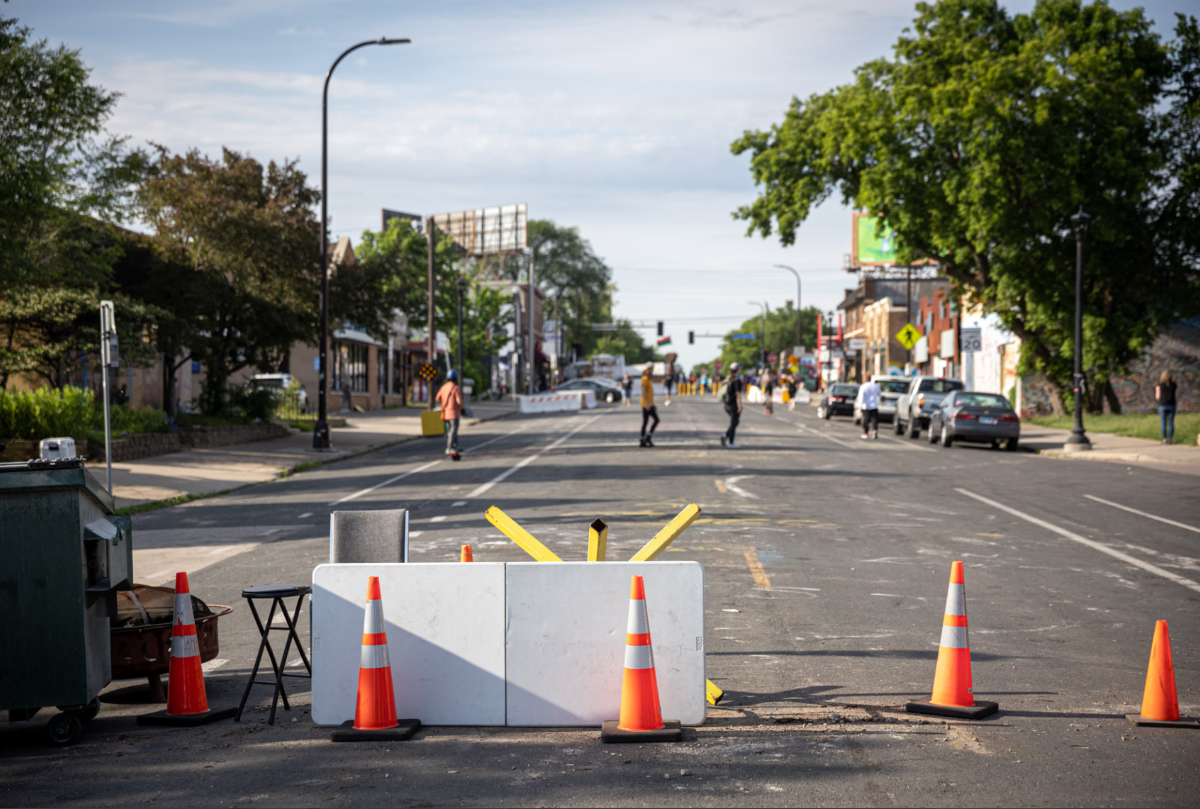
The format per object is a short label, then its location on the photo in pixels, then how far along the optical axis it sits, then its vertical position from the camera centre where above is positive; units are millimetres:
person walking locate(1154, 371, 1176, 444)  26500 -795
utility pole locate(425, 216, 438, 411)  40459 +1962
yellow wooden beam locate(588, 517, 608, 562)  6215 -973
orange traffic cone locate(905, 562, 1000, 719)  5875 -1558
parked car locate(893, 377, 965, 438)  31922 -877
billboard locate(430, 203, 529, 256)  103688 +13728
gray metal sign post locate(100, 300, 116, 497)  15210 +589
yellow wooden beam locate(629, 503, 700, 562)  6293 -923
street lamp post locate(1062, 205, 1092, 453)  26266 +442
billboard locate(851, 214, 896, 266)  80062 +9031
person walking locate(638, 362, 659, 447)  25659 -574
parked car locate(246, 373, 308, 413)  39938 -425
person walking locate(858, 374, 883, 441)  31141 -878
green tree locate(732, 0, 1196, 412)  33125 +6540
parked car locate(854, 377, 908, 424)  38719 -827
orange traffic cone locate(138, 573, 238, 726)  6055 -1663
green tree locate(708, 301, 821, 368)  161375 +5571
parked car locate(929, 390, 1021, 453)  27406 -1251
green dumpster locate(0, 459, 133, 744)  5672 -1134
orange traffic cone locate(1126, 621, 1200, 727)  5609 -1633
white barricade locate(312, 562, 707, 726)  5664 -1371
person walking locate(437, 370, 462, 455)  24312 -745
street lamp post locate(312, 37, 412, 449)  27109 +1620
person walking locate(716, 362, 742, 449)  26312 -664
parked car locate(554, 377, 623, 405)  68000 -920
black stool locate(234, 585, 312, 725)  6055 -1298
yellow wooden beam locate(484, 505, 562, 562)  6508 -959
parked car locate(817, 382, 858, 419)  44500 -1129
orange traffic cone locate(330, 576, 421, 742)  5559 -1599
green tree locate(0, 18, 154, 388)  18156 +2927
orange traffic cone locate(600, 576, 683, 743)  5441 -1575
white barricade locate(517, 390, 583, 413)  56009 -1522
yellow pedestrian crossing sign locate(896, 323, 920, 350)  42547 +1376
